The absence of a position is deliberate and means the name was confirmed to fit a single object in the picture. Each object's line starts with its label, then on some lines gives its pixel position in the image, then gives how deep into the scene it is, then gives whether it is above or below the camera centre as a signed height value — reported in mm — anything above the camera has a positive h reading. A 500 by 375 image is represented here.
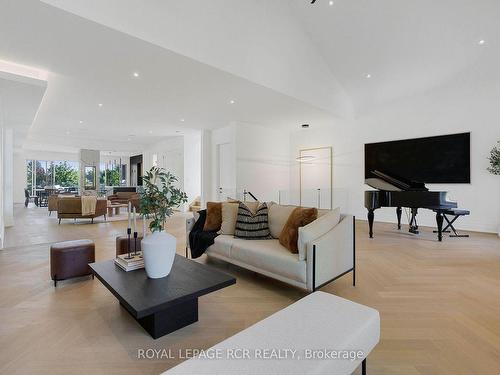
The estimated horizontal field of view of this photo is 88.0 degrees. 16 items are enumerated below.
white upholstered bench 991 -681
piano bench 4664 -455
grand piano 4593 -168
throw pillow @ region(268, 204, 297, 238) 3111 -367
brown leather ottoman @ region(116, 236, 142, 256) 3238 -732
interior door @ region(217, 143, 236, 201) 7391 +445
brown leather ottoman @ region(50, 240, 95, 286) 2818 -802
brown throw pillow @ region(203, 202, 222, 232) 3541 -433
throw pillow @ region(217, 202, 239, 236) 3439 -411
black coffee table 1686 -731
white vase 2033 -528
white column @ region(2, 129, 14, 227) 6381 +251
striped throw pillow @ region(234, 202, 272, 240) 3156 -465
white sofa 2326 -691
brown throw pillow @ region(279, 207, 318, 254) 2590 -389
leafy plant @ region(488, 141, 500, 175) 5039 +541
